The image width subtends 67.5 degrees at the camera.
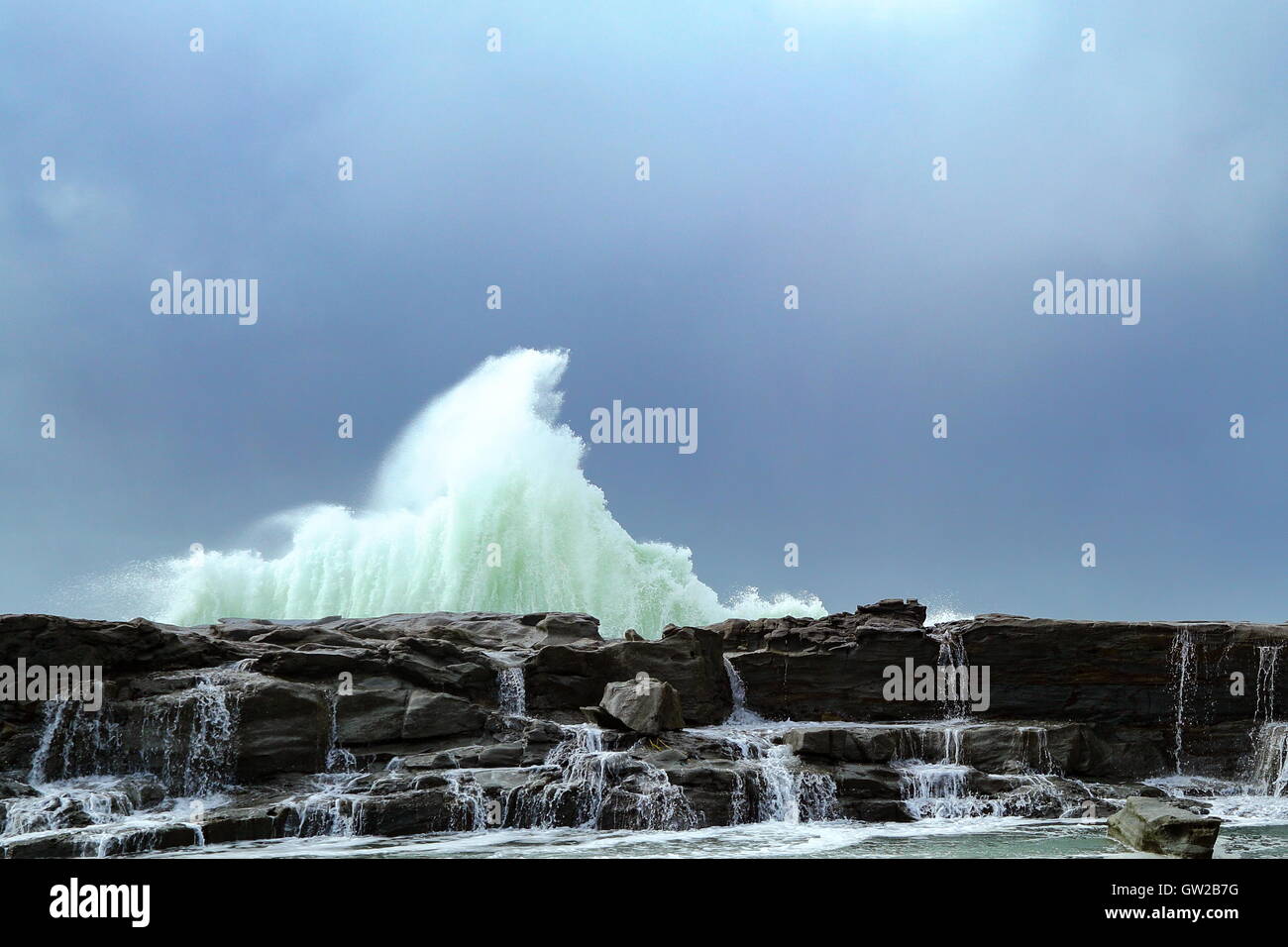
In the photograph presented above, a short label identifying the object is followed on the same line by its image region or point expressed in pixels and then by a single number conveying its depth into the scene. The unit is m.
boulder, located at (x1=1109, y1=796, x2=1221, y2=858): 13.67
